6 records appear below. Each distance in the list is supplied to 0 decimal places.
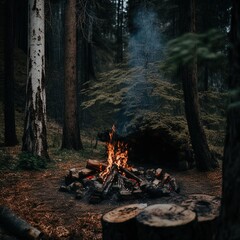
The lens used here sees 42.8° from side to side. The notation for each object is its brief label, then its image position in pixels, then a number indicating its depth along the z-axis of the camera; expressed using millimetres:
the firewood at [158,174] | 8961
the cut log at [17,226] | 5297
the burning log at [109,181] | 7508
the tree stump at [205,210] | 4137
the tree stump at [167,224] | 3694
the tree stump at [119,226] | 4230
